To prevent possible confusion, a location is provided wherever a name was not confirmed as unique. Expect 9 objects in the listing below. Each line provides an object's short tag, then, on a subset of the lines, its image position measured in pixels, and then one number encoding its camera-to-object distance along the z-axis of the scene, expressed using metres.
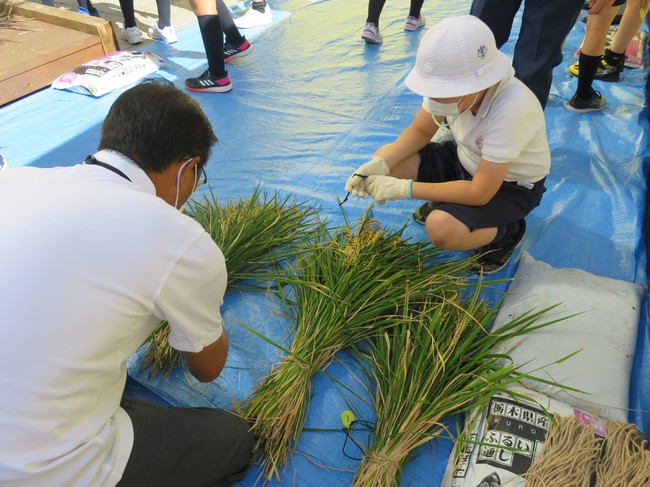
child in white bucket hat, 1.40
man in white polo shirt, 0.78
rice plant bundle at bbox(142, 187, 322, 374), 1.81
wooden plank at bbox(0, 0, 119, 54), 3.31
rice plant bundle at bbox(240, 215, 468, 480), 1.36
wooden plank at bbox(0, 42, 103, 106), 2.92
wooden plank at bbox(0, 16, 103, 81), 2.99
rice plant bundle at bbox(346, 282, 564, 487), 1.26
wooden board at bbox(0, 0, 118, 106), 2.96
